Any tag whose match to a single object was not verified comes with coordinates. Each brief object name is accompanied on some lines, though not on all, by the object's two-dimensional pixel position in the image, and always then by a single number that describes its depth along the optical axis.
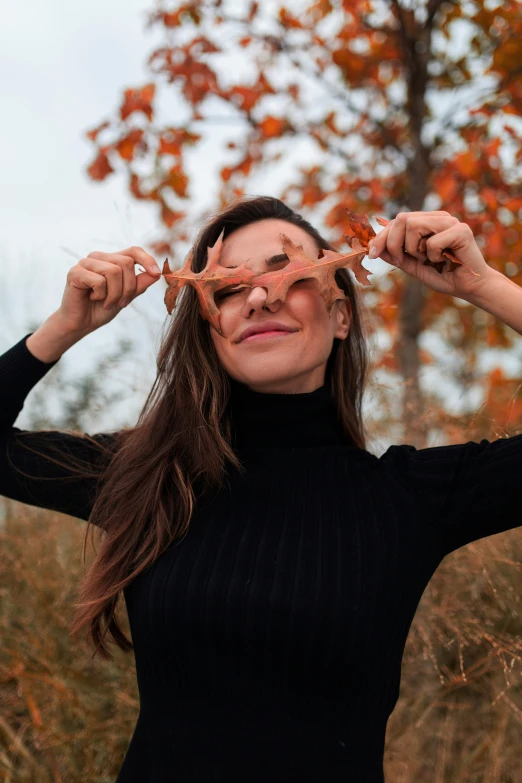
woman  1.44
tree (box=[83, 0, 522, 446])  3.28
